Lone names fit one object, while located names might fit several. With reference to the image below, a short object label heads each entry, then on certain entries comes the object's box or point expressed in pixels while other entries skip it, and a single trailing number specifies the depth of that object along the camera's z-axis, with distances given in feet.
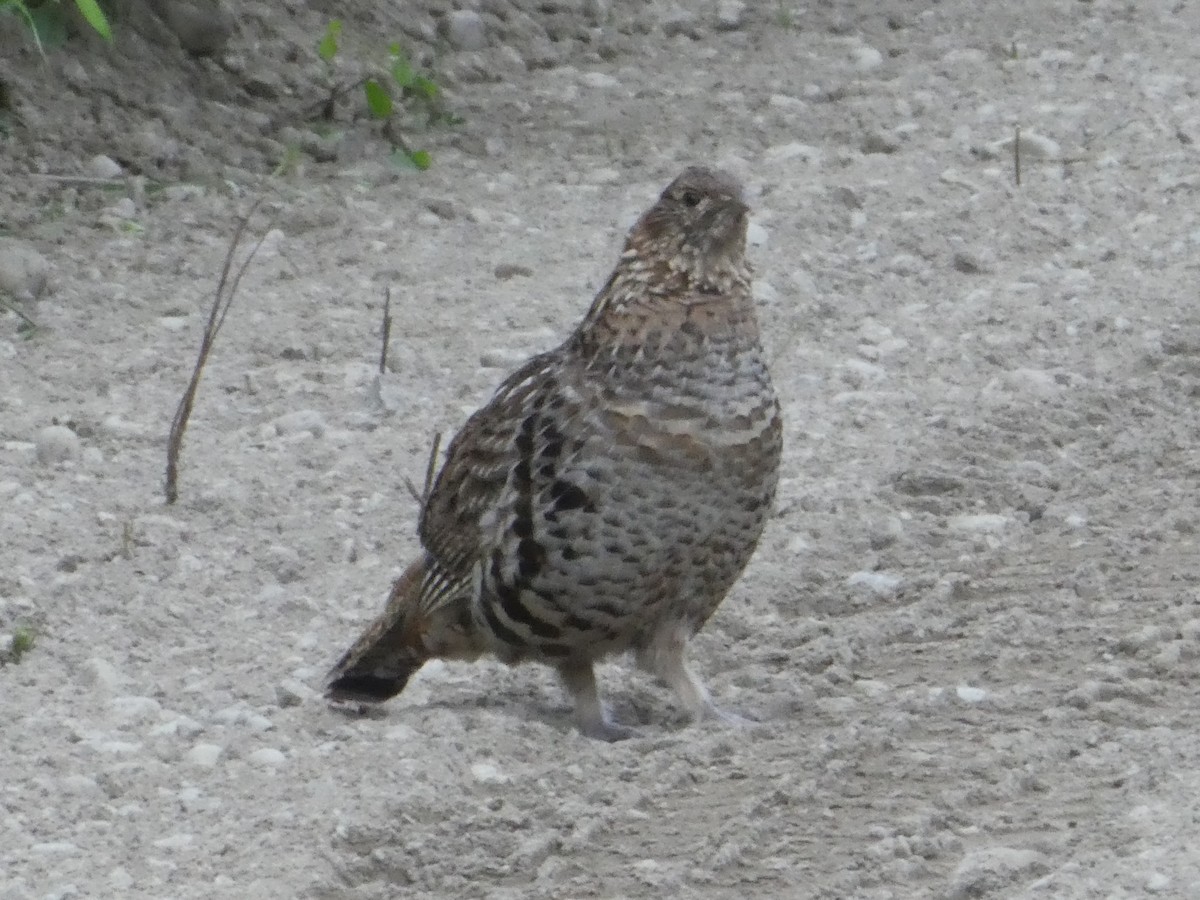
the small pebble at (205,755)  30.55
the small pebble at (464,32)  60.49
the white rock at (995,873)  25.82
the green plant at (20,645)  33.55
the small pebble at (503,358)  44.93
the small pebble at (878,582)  36.06
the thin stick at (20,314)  44.80
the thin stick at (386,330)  42.50
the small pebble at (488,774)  29.99
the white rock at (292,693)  32.65
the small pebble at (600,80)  59.57
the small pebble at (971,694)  31.60
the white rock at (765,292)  47.73
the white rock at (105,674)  32.89
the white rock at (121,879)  27.30
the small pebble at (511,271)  48.88
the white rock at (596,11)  63.31
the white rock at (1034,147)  54.90
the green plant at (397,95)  53.57
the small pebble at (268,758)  30.55
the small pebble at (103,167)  51.11
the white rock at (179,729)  31.35
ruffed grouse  30.66
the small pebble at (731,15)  63.98
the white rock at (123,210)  49.96
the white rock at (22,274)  46.01
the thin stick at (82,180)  49.73
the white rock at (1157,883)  24.98
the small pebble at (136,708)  31.83
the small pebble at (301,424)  41.98
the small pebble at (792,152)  55.06
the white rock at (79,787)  29.55
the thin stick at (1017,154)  53.36
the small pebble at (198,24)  54.60
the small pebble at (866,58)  60.75
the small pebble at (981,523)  37.63
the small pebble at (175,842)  28.35
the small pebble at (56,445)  39.93
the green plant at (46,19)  50.65
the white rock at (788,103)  58.14
